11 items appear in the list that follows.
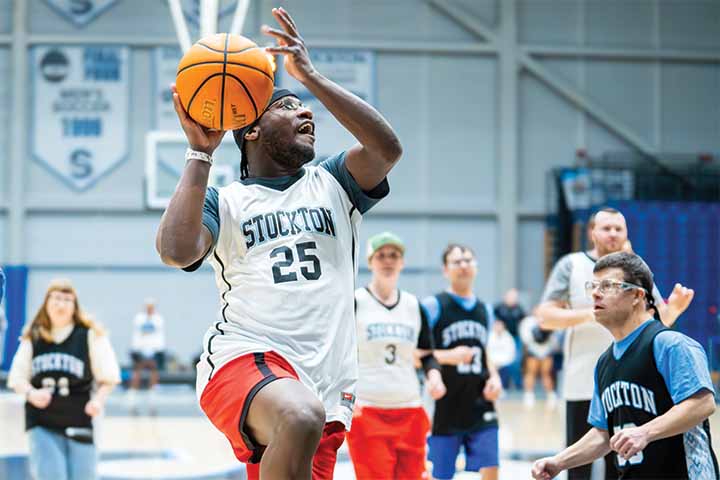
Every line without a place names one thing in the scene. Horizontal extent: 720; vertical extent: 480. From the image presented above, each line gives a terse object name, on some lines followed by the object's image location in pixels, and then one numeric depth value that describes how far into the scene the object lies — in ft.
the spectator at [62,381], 44.24
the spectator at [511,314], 118.73
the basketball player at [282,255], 21.16
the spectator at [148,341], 120.78
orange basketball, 22.17
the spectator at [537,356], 113.09
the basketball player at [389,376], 41.65
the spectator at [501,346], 107.24
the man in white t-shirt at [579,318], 37.91
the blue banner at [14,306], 128.77
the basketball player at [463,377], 45.11
